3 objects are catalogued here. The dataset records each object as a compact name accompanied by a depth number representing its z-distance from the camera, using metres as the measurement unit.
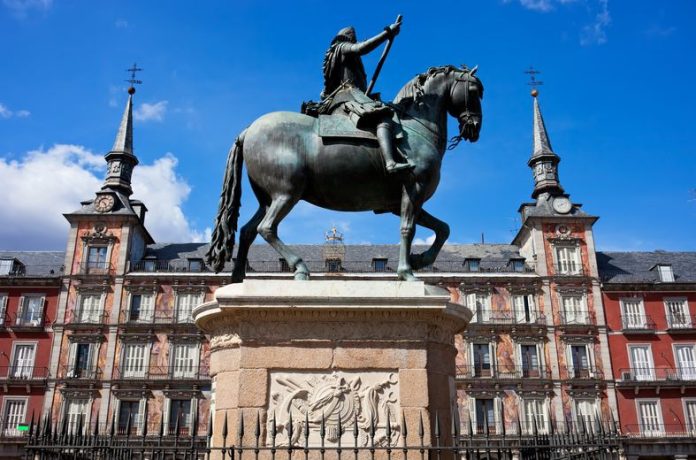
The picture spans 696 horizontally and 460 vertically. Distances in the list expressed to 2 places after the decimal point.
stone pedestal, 5.70
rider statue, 6.56
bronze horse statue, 6.61
